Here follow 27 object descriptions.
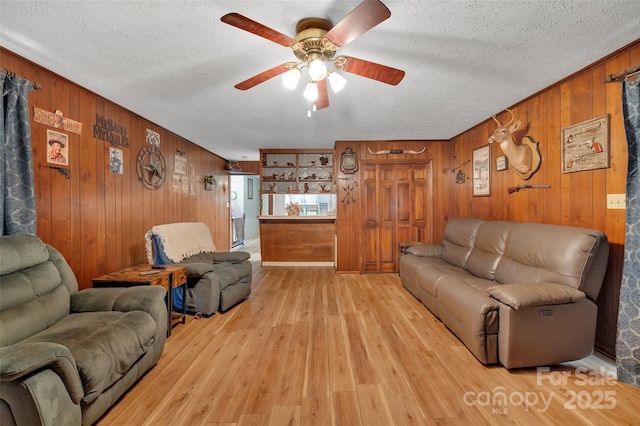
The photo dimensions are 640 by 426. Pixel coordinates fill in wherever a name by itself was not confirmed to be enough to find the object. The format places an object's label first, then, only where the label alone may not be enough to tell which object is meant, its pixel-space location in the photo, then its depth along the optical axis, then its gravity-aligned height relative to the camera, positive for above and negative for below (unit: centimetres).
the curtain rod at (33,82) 188 +98
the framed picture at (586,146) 218 +53
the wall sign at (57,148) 229 +57
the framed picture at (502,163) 335 +57
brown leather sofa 192 -75
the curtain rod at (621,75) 178 +92
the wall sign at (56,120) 221 +81
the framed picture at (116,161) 297 +57
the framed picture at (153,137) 359 +101
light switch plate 205 +4
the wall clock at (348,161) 479 +86
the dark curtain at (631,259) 179 -37
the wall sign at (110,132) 280 +88
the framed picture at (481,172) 371 +51
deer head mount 290 +63
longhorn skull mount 476 +102
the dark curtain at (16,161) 190 +38
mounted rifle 278 +22
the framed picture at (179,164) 426 +76
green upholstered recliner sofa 117 -75
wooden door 486 -5
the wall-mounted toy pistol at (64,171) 237 +37
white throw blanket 305 -39
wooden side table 238 -64
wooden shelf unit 560 +80
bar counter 540 -66
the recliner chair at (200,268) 292 -73
